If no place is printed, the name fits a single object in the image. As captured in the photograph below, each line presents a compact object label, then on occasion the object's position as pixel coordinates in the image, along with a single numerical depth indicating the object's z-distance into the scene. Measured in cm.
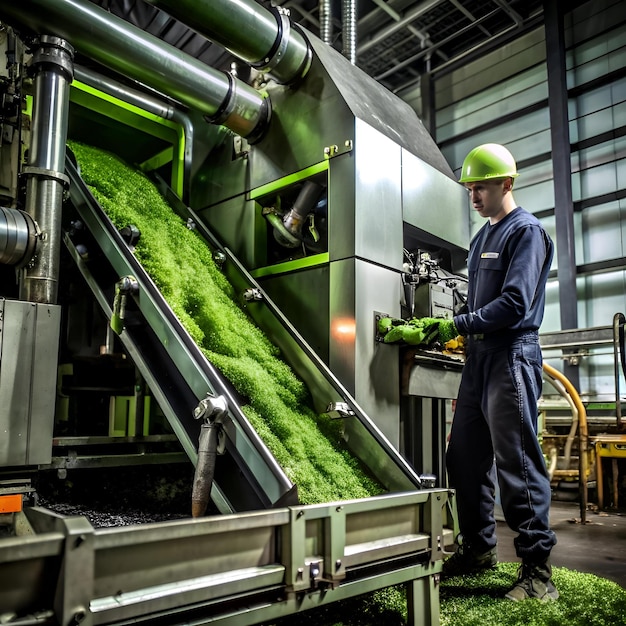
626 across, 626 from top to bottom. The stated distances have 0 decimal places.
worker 184
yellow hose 380
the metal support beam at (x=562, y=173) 588
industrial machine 112
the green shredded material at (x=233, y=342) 184
